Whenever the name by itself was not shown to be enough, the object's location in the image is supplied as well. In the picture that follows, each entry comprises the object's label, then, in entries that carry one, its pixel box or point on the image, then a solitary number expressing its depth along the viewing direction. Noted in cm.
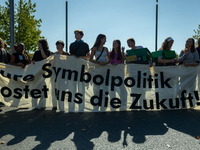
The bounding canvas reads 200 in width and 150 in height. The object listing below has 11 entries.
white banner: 501
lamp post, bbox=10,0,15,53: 882
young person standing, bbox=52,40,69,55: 539
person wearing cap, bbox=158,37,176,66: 539
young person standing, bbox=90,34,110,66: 514
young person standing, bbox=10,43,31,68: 524
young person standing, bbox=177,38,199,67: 526
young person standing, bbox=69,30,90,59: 537
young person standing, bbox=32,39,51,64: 524
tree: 2006
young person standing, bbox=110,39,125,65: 541
